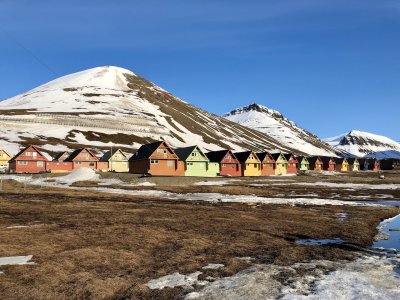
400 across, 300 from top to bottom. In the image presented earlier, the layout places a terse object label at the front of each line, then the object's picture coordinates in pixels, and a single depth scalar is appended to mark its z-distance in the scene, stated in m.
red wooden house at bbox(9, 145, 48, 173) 105.75
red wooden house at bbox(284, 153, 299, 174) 126.06
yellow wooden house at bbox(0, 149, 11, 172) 127.50
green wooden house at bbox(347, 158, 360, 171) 185.38
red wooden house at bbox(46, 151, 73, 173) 109.94
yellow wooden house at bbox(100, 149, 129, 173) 118.69
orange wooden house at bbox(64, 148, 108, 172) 112.75
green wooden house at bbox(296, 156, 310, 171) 152.62
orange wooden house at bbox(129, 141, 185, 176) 88.12
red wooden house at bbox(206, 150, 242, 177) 102.56
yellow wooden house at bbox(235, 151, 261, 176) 106.94
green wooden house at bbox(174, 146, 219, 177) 93.50
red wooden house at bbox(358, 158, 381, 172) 194.62
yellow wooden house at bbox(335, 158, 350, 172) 176.91
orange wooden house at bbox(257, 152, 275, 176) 114.44
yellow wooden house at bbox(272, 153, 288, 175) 120.01
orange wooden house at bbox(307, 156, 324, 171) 160.64
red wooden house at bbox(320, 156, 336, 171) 167.12
